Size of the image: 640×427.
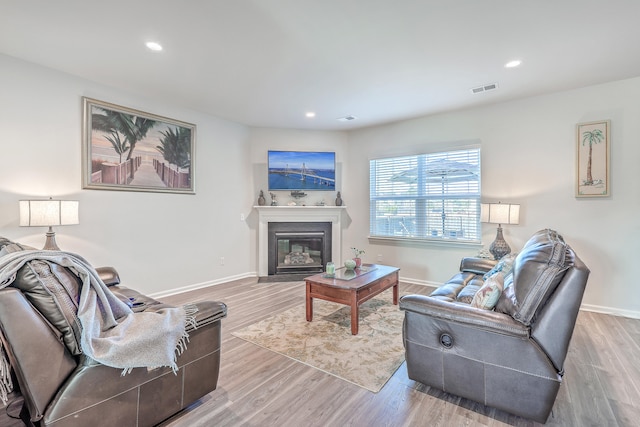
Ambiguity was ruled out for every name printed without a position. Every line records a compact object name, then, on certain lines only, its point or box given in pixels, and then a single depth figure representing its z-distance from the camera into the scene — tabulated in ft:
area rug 7.38
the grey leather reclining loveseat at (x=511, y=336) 5.07
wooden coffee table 9.34
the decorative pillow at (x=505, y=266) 7.25
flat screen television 17.10
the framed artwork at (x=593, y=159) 11.21
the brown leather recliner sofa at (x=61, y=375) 3.92
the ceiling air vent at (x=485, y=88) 11.34
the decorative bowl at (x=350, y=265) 11.63
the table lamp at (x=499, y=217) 12.10
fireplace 17.03
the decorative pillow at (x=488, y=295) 6.00
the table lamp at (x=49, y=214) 8.94
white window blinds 14.32
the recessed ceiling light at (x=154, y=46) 8.55
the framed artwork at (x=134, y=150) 11.33
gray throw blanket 4.25
